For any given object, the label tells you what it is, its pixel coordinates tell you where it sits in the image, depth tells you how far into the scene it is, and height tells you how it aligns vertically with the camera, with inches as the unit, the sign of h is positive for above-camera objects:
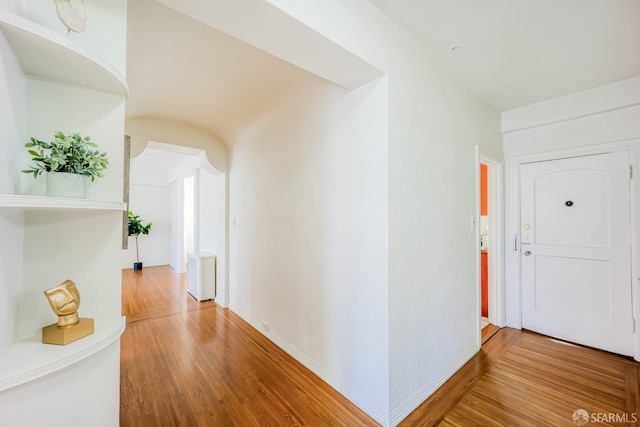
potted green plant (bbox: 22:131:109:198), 32.5 +6.8
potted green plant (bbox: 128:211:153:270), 264.4 -11.8
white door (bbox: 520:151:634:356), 100.0 -14.6
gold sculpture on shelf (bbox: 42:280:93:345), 32.7 -12.8
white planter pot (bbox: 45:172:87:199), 32.9 +4.1
